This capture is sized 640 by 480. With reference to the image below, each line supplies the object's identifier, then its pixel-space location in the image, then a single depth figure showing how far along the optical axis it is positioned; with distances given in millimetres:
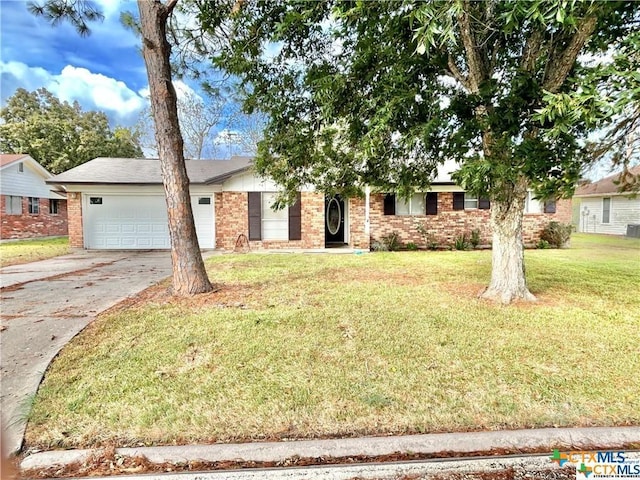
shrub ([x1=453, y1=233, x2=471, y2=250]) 14117
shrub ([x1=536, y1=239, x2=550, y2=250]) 14383
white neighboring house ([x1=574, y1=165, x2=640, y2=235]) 21281
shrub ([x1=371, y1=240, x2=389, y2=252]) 13906
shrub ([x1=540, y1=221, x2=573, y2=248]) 14438
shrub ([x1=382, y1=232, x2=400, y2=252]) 14000
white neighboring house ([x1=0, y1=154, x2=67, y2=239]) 18141
